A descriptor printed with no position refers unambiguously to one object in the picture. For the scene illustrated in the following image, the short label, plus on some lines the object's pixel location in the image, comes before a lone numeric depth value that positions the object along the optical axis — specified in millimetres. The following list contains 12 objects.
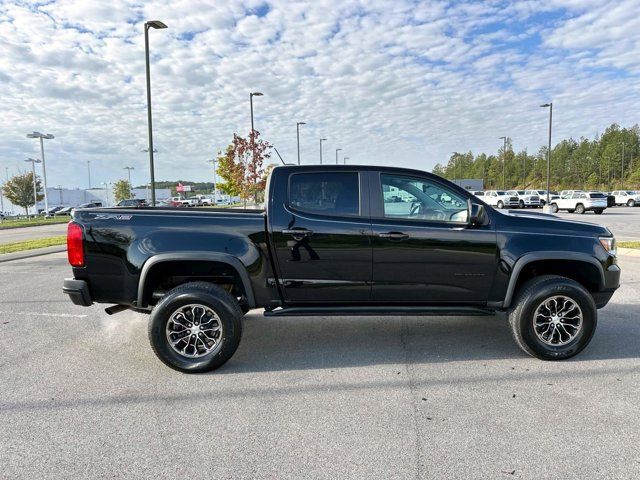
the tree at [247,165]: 28984
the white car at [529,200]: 39312
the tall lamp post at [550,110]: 30848
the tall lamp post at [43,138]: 37488
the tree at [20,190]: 53875
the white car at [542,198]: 40278
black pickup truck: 4043
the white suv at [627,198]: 40594
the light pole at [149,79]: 14184
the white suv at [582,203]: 29641
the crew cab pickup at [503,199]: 39250
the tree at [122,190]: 72875
